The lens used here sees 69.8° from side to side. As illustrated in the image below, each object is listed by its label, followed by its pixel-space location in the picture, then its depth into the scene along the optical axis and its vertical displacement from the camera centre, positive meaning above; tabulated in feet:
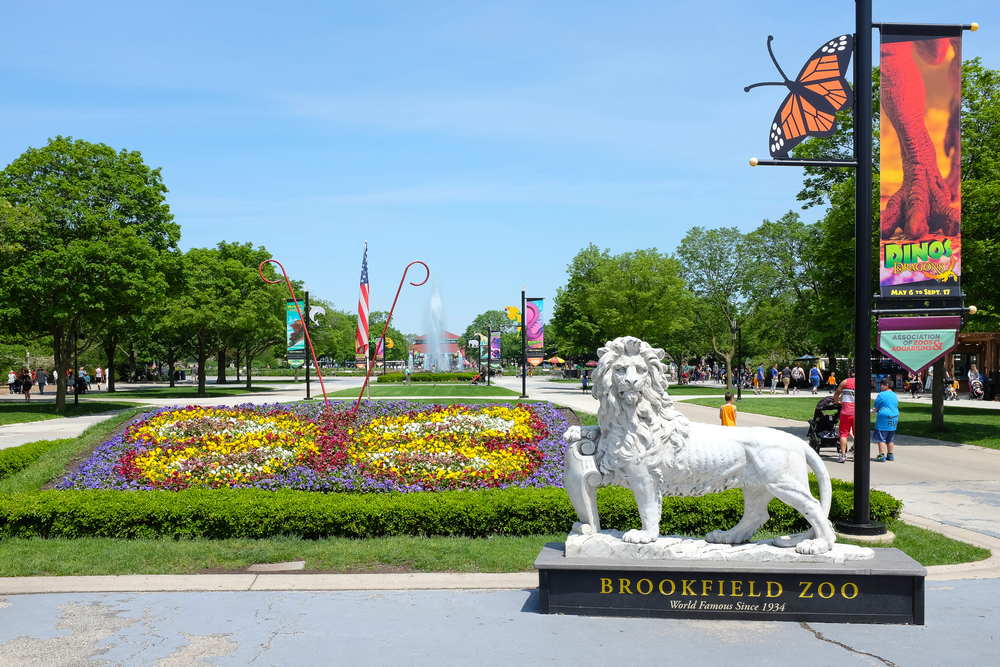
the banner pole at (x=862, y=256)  25.99 +3.40
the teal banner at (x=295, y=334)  103.19 +1.38
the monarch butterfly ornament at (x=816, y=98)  26.99 +9.50
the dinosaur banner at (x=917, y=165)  28.30 +7.32
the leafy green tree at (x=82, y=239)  84.23 +12.64
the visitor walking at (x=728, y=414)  48.75 -4.56
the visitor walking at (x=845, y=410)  48.08 -4.21
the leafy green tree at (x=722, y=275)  174.29 +17.69
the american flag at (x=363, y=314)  69.10 +2.97
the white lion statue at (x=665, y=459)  18.92 -3.01
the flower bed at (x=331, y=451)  34.19 -5.74
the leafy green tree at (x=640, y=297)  150.51 +10.56
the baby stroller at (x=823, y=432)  53.26 -6.23
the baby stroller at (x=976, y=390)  122.21 -6.94
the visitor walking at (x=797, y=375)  157.69 -5.98
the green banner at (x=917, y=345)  28.32 +0.18
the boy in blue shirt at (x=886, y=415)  49.98 -4.63
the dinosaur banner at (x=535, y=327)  147.64 +3.88
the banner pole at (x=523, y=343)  112.33 +0.42
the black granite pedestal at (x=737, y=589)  18.04 -6.24
